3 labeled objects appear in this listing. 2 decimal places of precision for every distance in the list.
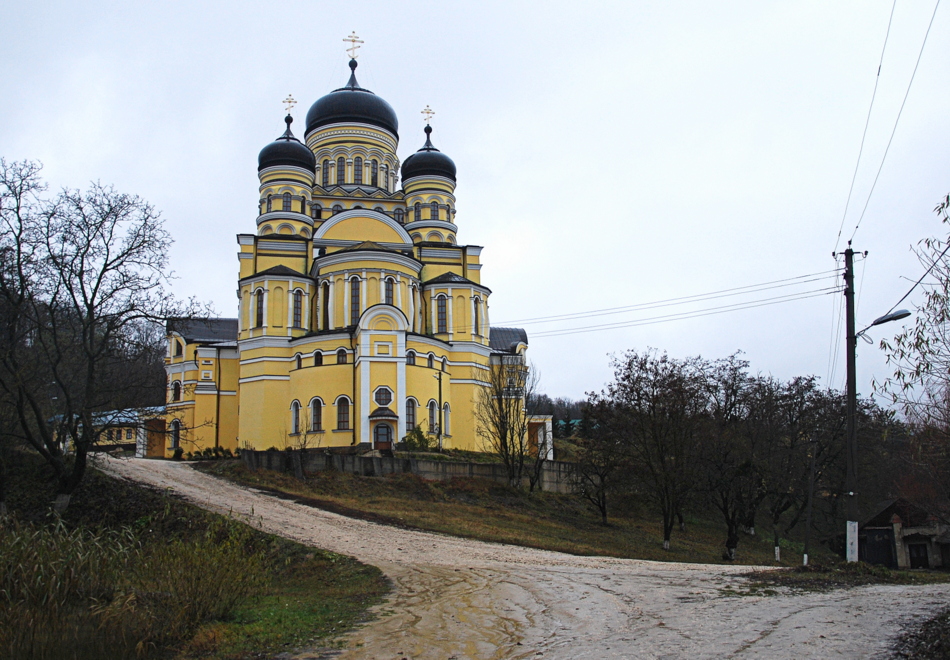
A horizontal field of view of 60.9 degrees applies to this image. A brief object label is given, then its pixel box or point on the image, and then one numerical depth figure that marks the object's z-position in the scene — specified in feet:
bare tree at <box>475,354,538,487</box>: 104.42
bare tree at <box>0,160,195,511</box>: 62.75
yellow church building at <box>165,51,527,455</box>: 117.08
